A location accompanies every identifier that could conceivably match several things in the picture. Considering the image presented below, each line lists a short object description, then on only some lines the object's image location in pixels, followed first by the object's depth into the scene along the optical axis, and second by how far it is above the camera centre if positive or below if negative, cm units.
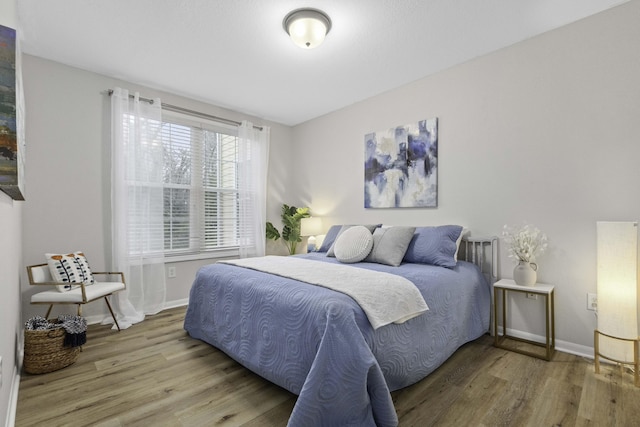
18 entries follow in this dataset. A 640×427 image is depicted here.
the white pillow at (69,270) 265 -51
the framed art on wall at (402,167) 327 +52
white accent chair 251 -68
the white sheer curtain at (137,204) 323 +9
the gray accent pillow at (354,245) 287 -32
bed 145 -71
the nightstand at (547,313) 230 -82
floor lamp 200 -56
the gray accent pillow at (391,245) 275 -31
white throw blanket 171 -46
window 373 +34
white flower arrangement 247 -26
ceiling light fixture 225 +142
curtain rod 348 +127
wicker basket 211 -96
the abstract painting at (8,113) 118 +40
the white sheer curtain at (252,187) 430 +36
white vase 243 -51
